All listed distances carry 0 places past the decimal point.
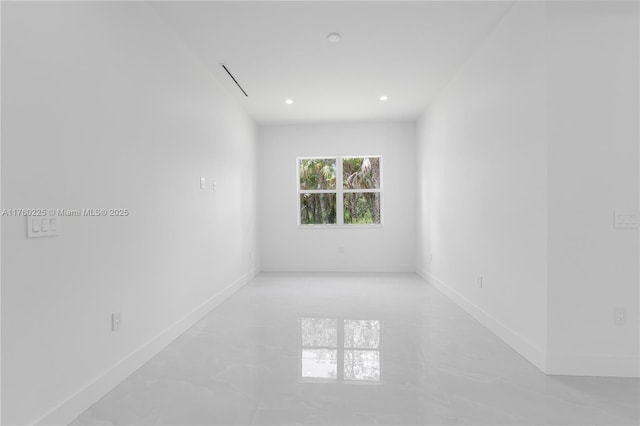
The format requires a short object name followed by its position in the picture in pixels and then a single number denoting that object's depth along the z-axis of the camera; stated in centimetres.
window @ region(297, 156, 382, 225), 655
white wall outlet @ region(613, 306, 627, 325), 230
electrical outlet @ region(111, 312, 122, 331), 223
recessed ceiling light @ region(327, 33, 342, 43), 314
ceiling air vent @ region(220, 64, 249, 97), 384
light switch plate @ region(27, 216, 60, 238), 164
